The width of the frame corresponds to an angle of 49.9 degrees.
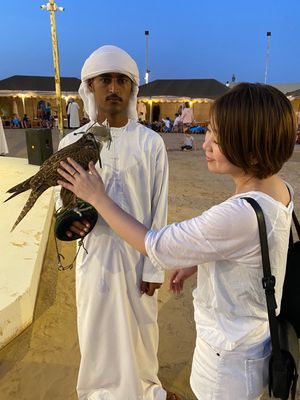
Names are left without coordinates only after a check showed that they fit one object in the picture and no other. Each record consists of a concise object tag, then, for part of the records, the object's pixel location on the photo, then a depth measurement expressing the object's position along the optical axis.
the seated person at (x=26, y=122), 21.12
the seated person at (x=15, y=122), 21.05
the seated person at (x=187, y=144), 12.92
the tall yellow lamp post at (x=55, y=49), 11.52
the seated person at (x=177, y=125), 19.71
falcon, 1.14
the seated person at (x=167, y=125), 20.64
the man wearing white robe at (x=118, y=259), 1.66
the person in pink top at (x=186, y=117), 17.84
